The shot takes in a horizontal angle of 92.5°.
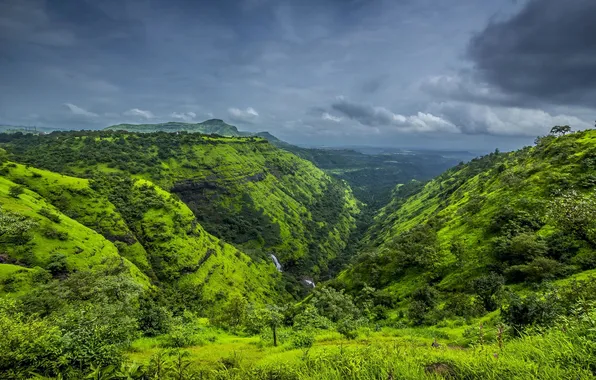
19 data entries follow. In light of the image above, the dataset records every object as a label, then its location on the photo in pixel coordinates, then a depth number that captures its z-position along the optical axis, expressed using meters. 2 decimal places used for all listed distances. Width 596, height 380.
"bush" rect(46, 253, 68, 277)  64.26
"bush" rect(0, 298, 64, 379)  12.18
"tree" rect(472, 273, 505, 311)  37.86
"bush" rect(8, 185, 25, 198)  77.56
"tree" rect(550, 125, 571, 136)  102.50
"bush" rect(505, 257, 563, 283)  38.53
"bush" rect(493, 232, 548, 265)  44.89
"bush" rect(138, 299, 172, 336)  32.47
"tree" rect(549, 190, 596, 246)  29.53
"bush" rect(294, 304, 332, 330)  33.00
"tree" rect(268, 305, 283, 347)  26.83
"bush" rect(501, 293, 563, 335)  19.20
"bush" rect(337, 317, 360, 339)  27.99
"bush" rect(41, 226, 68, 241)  70.81
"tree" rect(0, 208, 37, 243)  63.19
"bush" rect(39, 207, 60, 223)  76.68
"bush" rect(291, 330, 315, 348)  25.27
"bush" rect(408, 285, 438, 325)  40.37
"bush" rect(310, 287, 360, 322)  39.22
